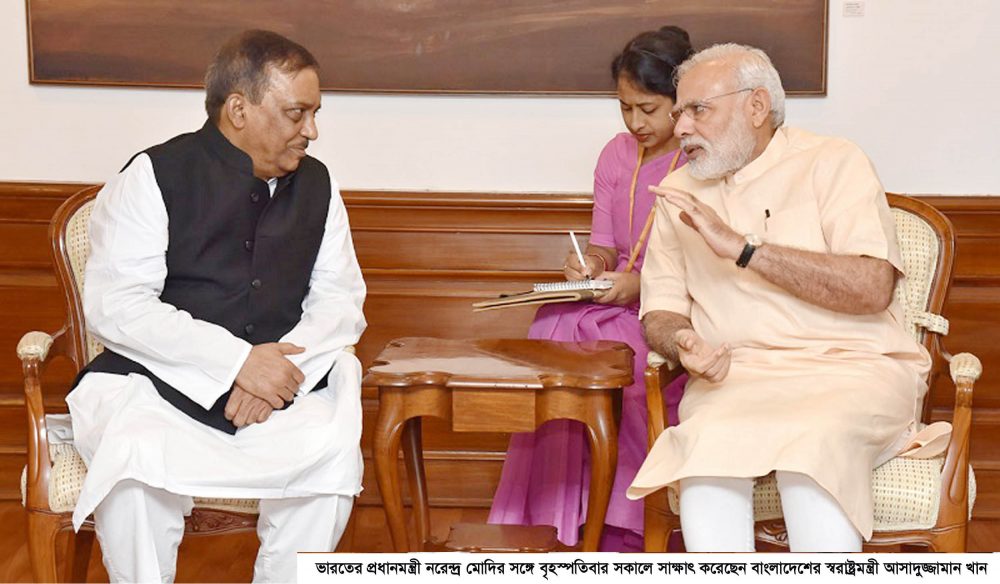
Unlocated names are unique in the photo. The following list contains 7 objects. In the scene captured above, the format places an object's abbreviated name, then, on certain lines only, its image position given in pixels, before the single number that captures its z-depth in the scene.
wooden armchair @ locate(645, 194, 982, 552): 3.35
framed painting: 4.79
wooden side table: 3.49
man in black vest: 3.38
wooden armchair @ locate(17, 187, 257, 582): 3.48
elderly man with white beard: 3.27
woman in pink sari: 4.13
